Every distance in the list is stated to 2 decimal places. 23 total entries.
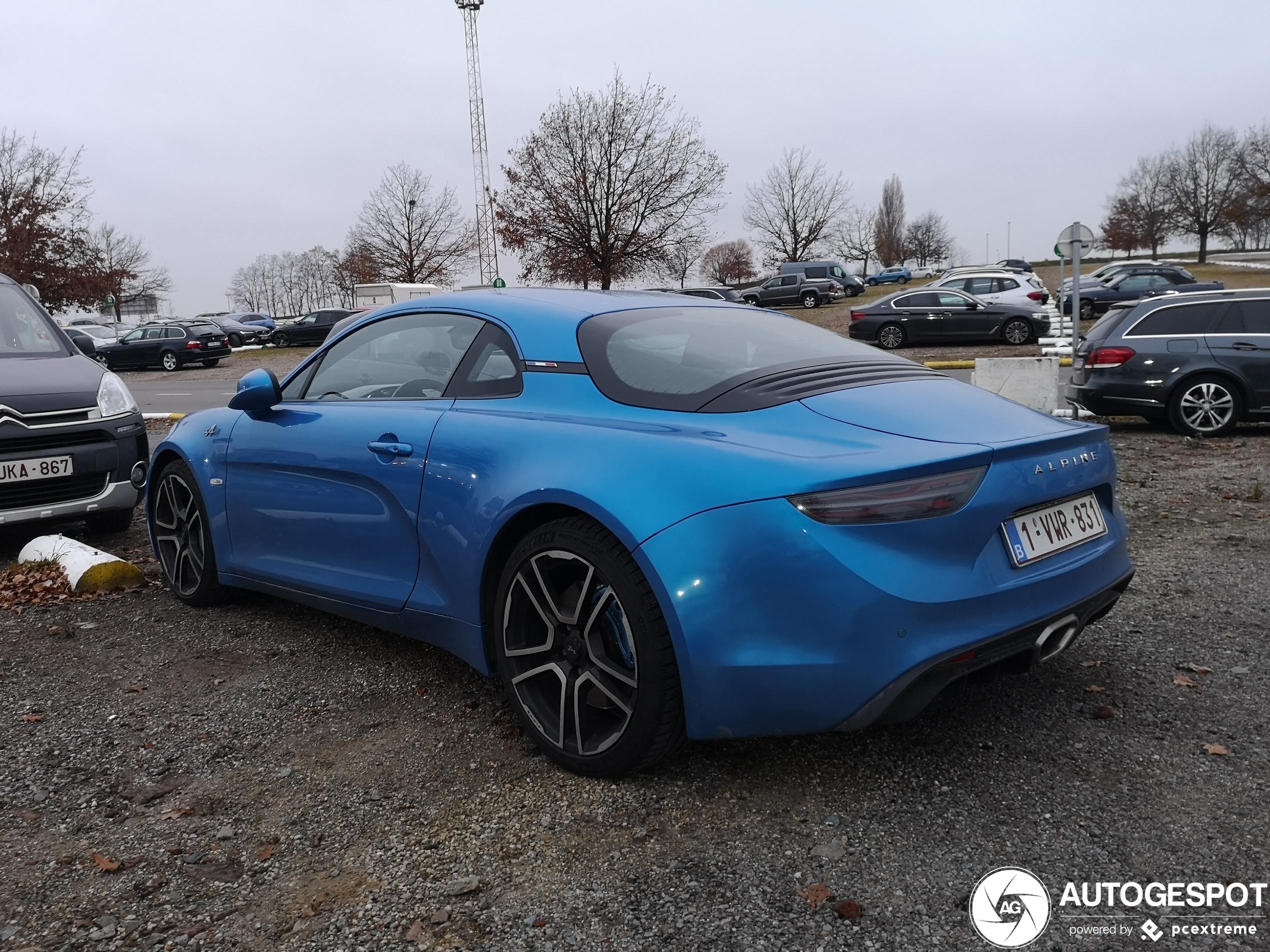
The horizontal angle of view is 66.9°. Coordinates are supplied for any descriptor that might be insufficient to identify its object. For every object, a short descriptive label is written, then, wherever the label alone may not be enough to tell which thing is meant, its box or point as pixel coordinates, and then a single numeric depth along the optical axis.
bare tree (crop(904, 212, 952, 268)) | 98.19
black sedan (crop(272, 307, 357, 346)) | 37.31
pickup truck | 39.88
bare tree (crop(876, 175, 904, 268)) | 90.75
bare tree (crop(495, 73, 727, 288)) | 36.09
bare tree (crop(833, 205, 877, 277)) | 83.25
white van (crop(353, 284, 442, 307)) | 37.97
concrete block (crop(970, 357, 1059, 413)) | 9.71
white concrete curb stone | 4.94
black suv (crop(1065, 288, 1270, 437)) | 9.63
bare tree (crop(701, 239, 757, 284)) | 84.25
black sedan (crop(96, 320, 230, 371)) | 29.59
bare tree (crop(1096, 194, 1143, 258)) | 75.81
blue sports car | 2.32
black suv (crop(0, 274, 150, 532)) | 5.43
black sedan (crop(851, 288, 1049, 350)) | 22.62
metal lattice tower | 56.69
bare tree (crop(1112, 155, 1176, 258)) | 73.19
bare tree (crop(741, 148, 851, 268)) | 67.40
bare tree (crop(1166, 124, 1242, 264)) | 69.38
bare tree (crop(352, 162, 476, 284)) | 54.97
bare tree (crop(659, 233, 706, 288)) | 37.59
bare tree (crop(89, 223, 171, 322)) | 70.50
